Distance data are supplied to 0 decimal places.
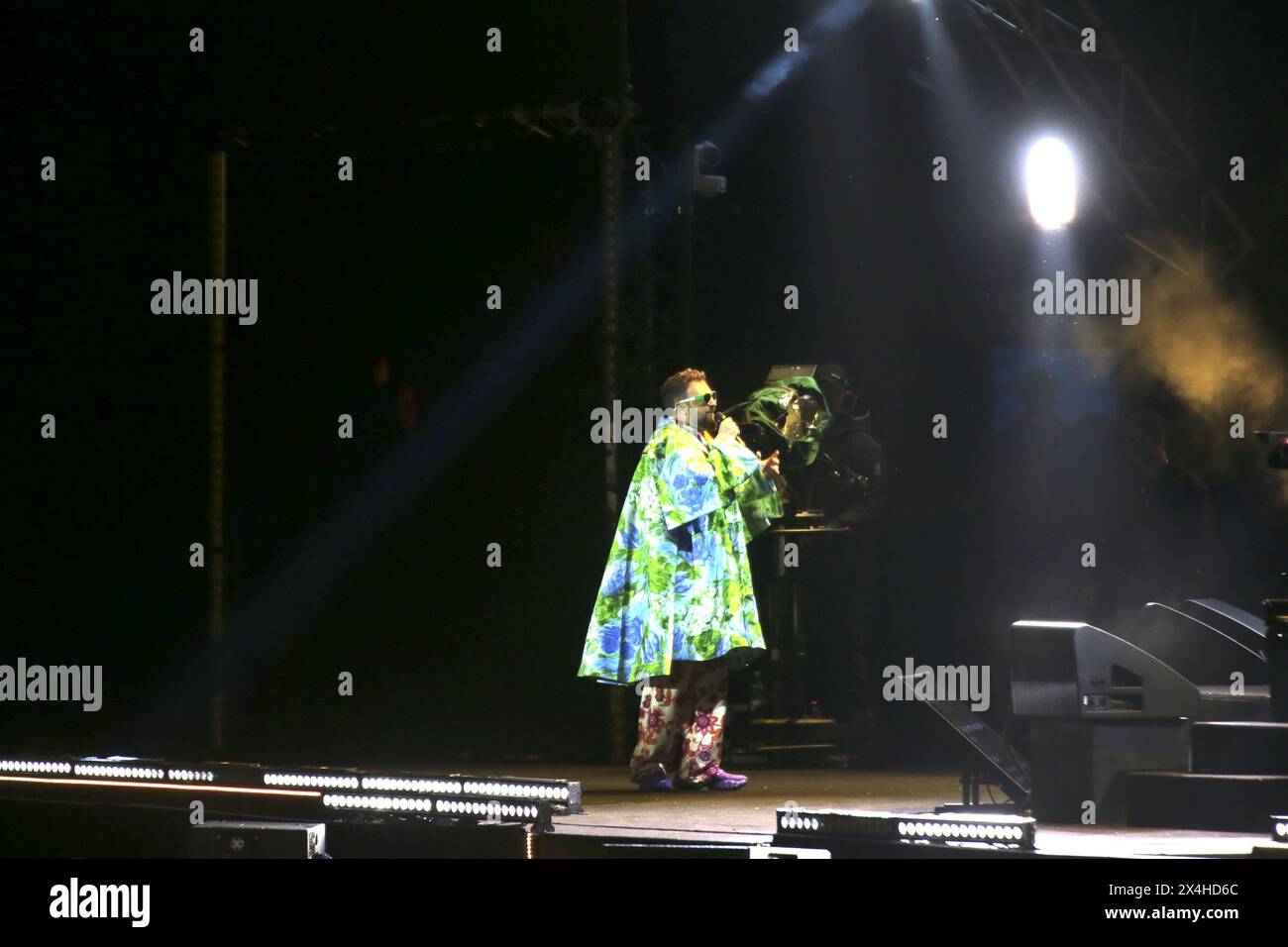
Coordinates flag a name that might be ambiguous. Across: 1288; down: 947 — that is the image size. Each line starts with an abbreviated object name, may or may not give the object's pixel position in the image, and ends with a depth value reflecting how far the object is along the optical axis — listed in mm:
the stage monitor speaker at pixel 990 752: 12281
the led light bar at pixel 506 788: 10906
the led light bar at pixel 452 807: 10789
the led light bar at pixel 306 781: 11828
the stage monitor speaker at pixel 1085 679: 11859
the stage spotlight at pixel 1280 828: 9562
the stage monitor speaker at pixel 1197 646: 14695
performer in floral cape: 13992
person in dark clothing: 17812
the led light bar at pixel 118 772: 12641
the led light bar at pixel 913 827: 9516
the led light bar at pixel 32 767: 12906
